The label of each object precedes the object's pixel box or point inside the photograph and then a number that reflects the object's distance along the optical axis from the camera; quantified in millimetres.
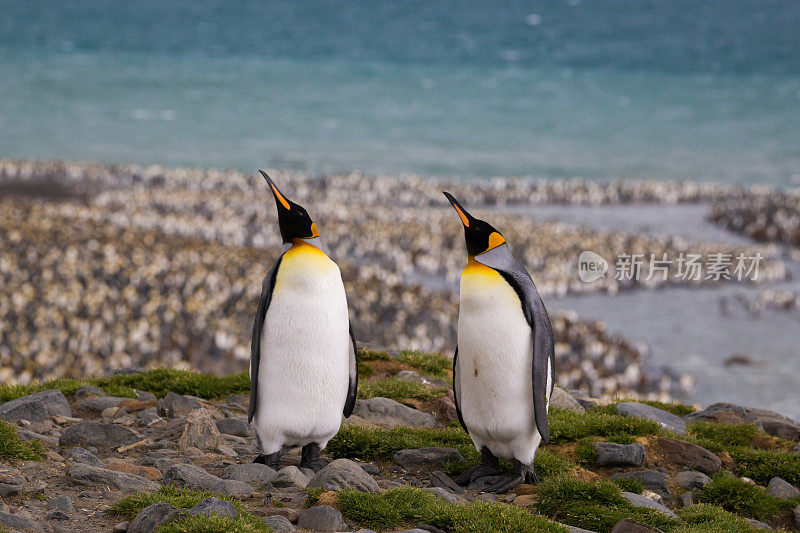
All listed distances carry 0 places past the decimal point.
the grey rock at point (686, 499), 10630
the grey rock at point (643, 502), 9758
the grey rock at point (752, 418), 14664
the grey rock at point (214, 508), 7922
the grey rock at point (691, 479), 11164
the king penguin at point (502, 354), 10039
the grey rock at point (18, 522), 7633
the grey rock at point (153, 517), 7809
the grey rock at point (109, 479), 9250
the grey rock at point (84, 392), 14569
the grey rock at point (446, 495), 9516
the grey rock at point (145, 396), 14616
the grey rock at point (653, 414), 13805
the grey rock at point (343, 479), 9172
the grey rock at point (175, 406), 13312
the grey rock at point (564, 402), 14220
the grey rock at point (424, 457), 10914
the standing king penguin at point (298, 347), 10391
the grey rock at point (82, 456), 10305
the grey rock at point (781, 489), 11141
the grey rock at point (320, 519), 8344
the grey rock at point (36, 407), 12477
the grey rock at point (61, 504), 8469
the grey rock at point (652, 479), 10852
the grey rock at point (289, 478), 9594
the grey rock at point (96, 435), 11531
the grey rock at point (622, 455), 11297
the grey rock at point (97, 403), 13703
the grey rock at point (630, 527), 8719
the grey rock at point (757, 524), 10164
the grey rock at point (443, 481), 10242
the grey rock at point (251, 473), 9888
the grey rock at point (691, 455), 11672
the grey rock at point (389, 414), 13172
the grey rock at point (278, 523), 8129
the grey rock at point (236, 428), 12812
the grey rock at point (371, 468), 10719
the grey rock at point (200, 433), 11492
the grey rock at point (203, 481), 9328
